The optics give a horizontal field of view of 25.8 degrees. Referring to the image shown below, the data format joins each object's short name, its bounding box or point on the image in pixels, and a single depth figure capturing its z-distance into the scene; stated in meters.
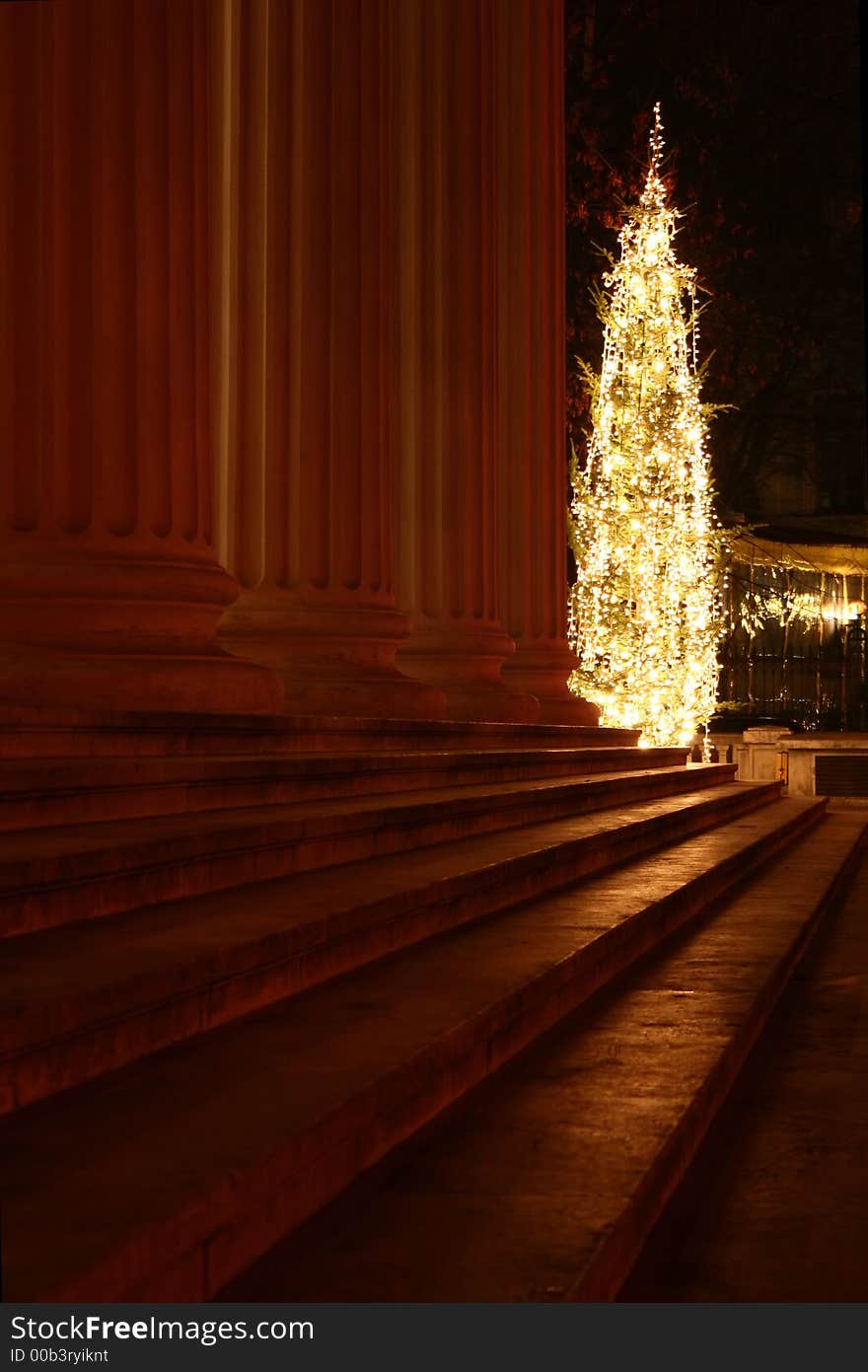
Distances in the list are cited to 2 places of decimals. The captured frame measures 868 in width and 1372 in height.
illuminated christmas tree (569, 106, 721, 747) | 28.67
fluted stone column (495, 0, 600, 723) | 20.45
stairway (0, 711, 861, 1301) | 3.68
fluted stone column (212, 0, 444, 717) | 12.52
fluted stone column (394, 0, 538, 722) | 16.48
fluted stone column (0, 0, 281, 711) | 9.06
